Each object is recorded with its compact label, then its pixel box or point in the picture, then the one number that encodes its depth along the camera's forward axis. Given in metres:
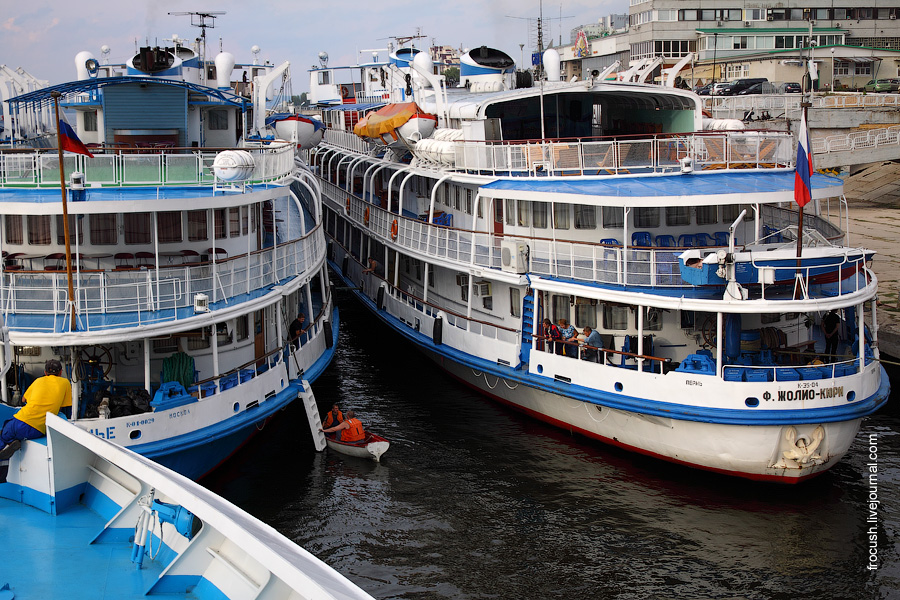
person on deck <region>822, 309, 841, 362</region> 19.52
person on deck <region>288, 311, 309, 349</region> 21.71
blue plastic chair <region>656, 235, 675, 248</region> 21.75
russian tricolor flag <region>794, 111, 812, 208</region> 17.47
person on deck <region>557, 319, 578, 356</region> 20.75
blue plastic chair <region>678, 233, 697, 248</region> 21.84
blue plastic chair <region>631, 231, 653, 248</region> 21.67
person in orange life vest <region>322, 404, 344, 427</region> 21.19
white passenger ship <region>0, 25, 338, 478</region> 16.62
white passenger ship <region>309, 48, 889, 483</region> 17.83
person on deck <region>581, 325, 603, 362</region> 20.31
